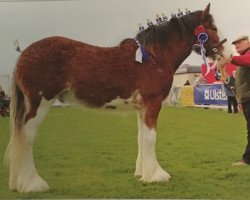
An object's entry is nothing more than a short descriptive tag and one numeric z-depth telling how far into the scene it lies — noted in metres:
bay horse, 2.65
